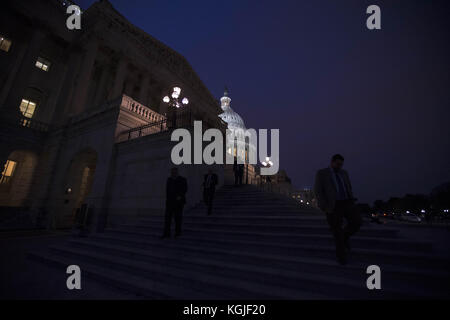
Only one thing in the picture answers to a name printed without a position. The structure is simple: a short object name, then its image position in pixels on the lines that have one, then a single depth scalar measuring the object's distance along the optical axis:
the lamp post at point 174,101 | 9.73
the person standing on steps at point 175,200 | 6.18
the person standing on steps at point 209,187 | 7.54
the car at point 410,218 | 34.89
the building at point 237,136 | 65.88
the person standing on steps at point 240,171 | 13.18
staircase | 3.16
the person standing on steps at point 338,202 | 3.70
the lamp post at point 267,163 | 19.25
